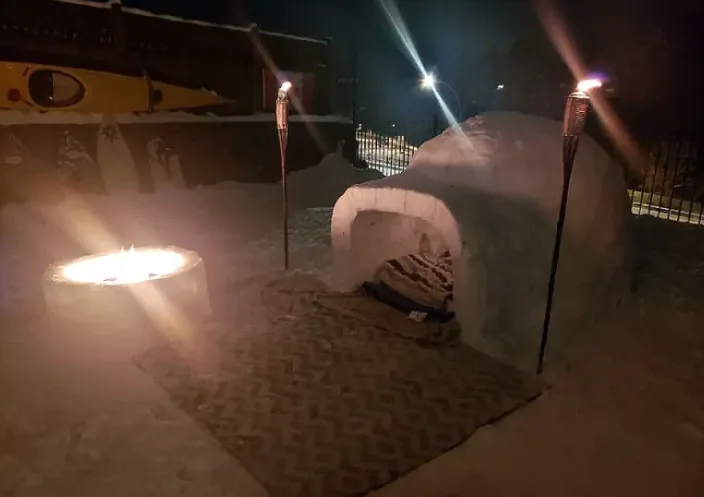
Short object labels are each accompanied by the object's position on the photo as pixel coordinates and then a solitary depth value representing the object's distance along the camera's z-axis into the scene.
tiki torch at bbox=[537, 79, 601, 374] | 3.97
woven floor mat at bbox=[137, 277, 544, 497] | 3.38
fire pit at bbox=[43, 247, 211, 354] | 4.74
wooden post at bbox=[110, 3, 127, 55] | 9.34
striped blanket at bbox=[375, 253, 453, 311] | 5.37
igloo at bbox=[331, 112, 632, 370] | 4.57
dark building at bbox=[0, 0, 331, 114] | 8.65
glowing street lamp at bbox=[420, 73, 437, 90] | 27.19
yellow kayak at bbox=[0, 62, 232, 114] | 8.50
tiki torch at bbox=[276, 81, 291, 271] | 6.31
